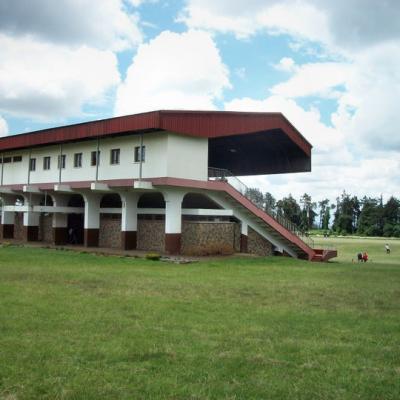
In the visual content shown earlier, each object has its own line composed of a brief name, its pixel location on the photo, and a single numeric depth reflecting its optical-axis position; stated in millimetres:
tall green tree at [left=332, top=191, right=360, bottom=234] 125362
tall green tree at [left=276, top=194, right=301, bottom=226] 119375
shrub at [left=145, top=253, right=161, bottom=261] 23844
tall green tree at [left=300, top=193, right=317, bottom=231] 129688
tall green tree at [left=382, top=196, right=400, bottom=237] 111000
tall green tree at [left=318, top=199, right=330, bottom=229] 146088
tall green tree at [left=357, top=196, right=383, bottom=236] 111812
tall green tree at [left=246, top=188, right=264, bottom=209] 29234
